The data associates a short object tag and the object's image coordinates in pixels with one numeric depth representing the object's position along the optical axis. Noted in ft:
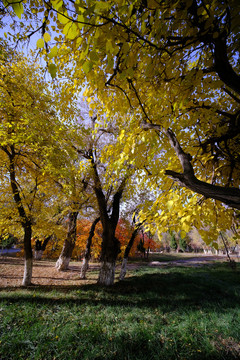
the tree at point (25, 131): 18.10
